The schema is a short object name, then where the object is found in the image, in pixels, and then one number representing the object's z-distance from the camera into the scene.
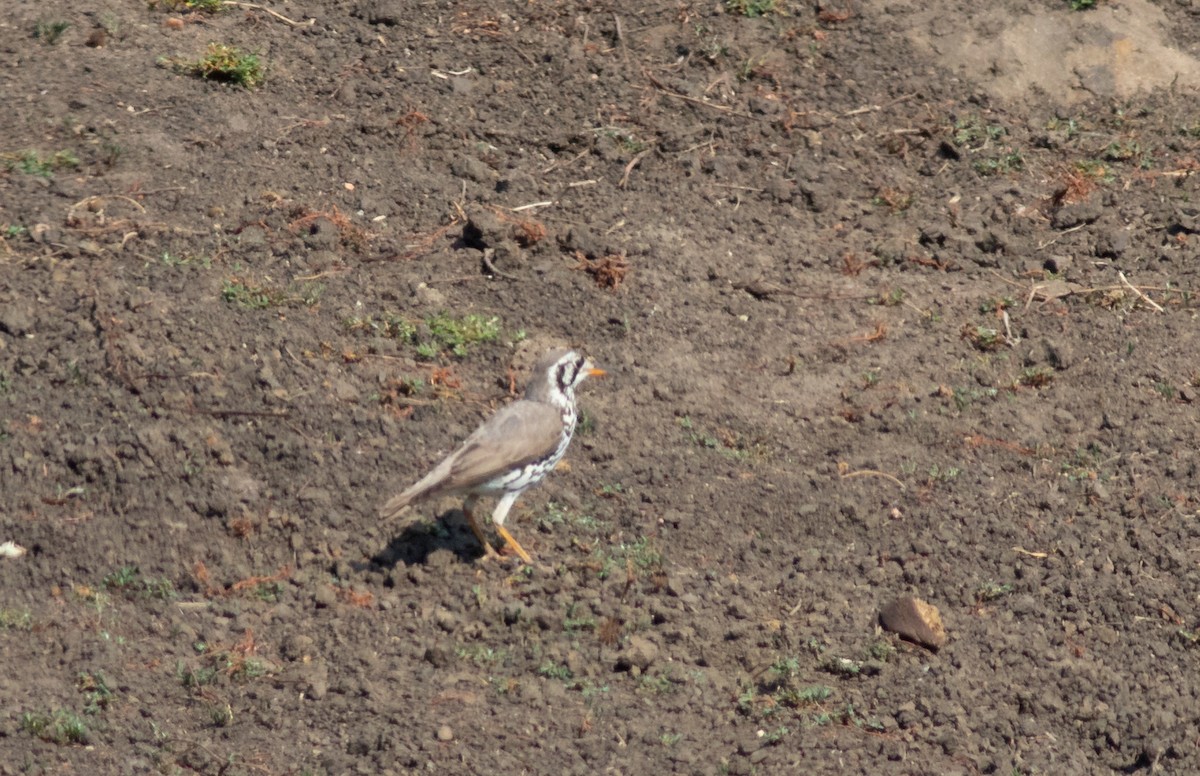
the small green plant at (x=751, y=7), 26.58
